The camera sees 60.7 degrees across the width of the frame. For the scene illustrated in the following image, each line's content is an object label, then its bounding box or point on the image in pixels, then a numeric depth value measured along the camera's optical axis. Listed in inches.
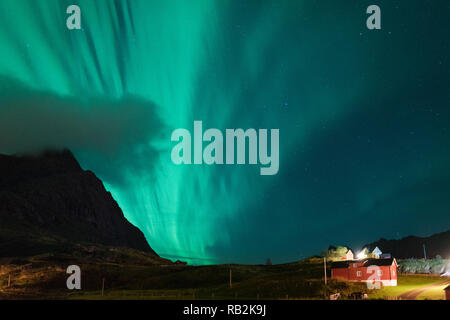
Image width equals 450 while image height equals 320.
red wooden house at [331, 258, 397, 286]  3437.5
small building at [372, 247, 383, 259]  6160.9
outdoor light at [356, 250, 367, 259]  5738.2
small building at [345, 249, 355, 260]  5684.1
